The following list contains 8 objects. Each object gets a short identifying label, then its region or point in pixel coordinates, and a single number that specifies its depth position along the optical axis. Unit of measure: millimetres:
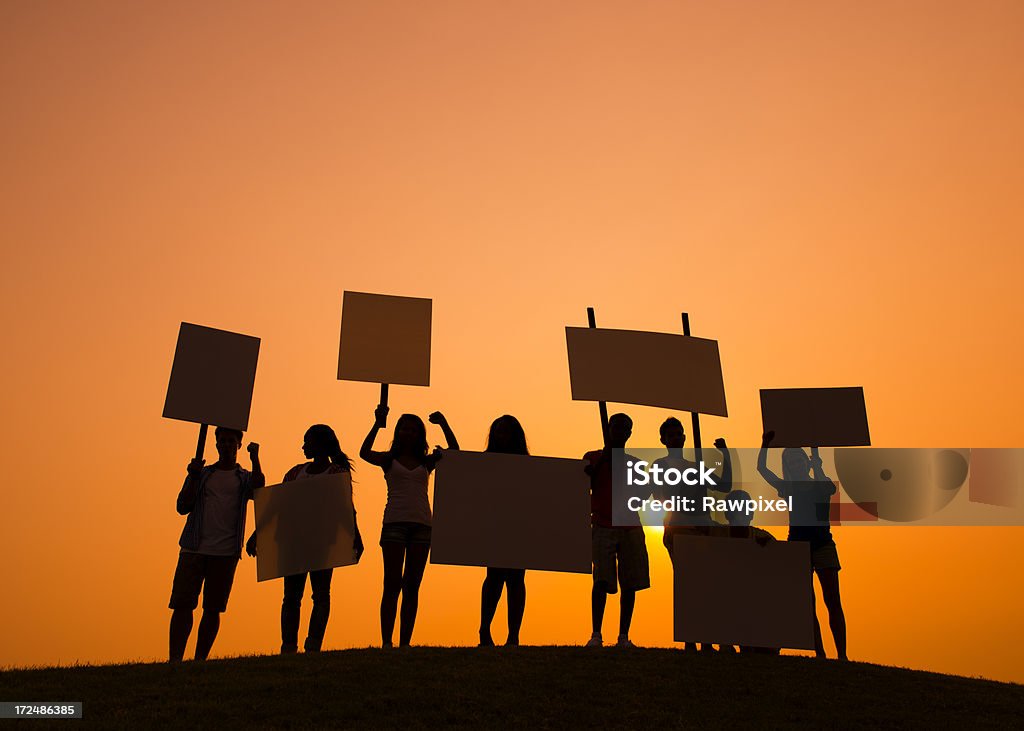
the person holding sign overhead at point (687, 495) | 12977
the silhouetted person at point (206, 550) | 12383
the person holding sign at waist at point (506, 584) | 12711
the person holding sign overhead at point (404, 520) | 12312
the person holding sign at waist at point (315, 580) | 12375
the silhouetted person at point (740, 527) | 12969
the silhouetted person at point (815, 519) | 13344
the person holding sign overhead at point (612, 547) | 12828
